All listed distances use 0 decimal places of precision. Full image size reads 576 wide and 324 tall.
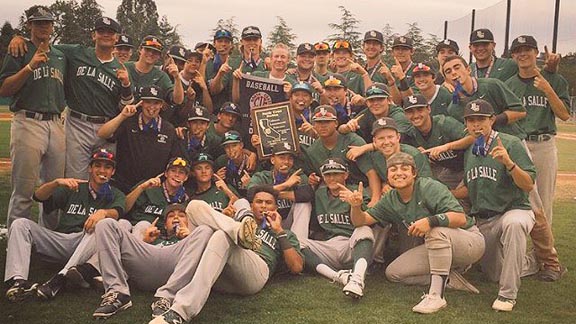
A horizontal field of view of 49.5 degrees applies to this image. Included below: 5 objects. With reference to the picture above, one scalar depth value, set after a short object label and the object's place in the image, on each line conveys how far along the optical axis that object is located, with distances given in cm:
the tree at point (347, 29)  2526
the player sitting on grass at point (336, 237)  606
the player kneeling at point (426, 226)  554
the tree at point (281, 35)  2481
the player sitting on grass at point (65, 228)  536
